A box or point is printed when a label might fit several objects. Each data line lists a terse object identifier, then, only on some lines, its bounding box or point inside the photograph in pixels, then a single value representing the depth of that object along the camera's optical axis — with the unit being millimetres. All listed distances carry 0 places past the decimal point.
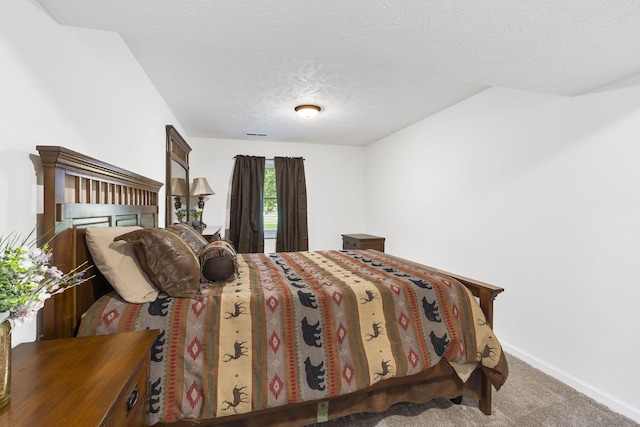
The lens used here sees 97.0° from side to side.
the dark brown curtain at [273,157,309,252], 4969
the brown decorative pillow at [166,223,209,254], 1980
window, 5035
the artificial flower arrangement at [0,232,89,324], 681
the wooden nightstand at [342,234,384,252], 4551
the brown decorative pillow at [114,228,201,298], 1447
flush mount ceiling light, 3115
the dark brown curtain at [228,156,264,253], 4742
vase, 716
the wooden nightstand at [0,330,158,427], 689
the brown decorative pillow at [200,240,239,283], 1707
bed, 1276
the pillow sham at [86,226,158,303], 1370
